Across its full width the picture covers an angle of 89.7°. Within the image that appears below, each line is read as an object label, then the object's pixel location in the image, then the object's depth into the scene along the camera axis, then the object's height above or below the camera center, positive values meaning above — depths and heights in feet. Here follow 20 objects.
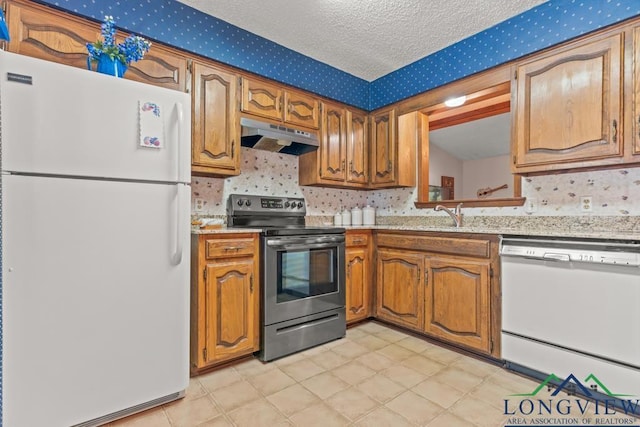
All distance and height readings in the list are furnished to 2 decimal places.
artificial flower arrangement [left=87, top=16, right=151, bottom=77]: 5.48 +2.82
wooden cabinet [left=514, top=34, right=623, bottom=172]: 6.39 +2.28
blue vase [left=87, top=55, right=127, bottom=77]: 5.52 +2.50
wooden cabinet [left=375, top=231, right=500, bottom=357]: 7.30 -1.89
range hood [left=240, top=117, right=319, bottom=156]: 8.28 +2.00
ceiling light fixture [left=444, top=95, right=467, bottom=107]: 9.36 +3.34
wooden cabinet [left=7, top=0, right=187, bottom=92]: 5.70 +3.25
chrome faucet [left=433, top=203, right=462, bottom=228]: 9.46 -0.05
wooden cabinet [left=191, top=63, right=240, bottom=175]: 7.57 +2.16
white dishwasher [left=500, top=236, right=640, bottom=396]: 5.45 -1.83
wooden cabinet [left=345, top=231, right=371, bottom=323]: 9.38 -1.92
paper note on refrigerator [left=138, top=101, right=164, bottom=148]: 5.34 +1.46
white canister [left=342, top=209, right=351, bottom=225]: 11.34 -0.20
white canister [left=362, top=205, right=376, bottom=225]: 11.69 -0.15
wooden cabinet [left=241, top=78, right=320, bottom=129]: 8.46 +3.04
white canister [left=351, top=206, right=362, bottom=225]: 11.54 -0.16
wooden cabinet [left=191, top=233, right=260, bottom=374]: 6.68 -1.89
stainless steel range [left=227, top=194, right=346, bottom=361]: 7.48 -1.68
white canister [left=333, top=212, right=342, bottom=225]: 11.23 -0.25
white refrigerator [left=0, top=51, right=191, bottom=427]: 4.45 -0.51
